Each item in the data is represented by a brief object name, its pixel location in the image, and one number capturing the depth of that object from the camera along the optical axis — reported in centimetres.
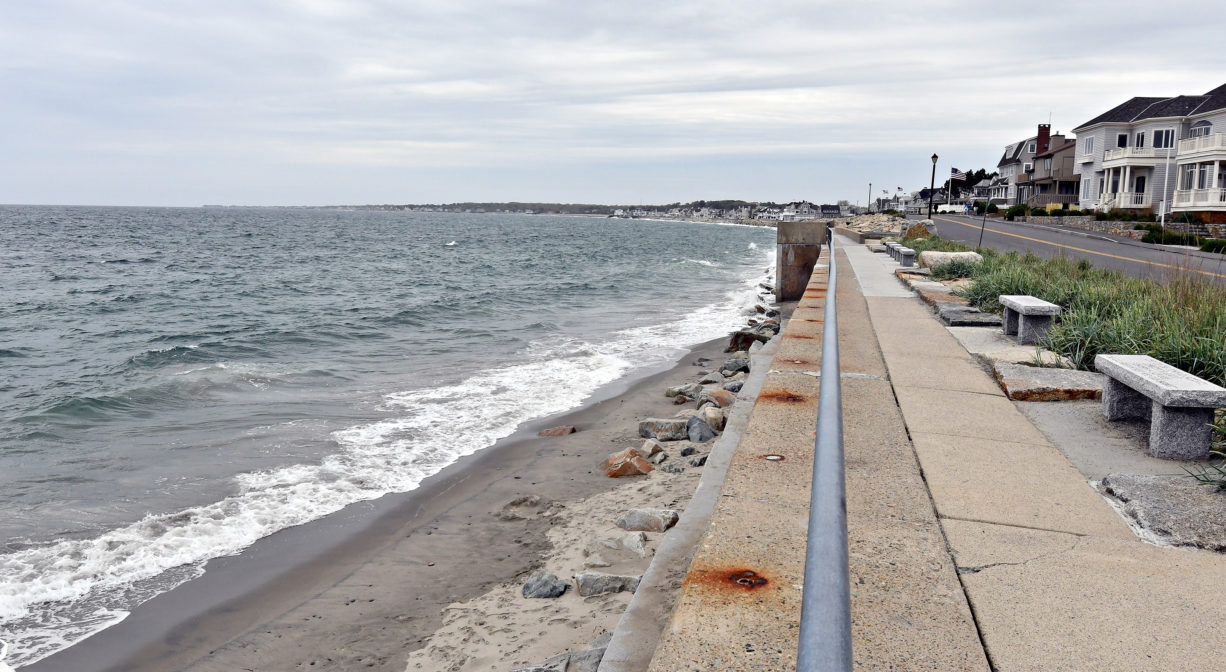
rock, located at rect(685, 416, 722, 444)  839
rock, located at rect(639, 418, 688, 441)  885
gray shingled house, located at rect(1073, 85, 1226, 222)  4056
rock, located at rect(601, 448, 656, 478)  792
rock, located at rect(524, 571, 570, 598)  527
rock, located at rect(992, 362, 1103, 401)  554
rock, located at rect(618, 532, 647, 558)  555
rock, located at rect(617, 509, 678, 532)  592
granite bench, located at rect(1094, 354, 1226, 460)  411
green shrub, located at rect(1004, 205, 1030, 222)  5491
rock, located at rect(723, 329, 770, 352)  1512
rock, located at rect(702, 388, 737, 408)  967
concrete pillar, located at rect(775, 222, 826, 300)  2142
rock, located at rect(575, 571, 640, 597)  505
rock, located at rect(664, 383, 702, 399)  1130
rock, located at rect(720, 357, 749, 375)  1189
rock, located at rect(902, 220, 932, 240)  2611
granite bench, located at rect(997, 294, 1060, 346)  719
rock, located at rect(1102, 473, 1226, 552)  330
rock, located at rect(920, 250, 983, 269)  1452
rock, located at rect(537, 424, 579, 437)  993
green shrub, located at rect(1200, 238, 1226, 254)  2265
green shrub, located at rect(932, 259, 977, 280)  1382
